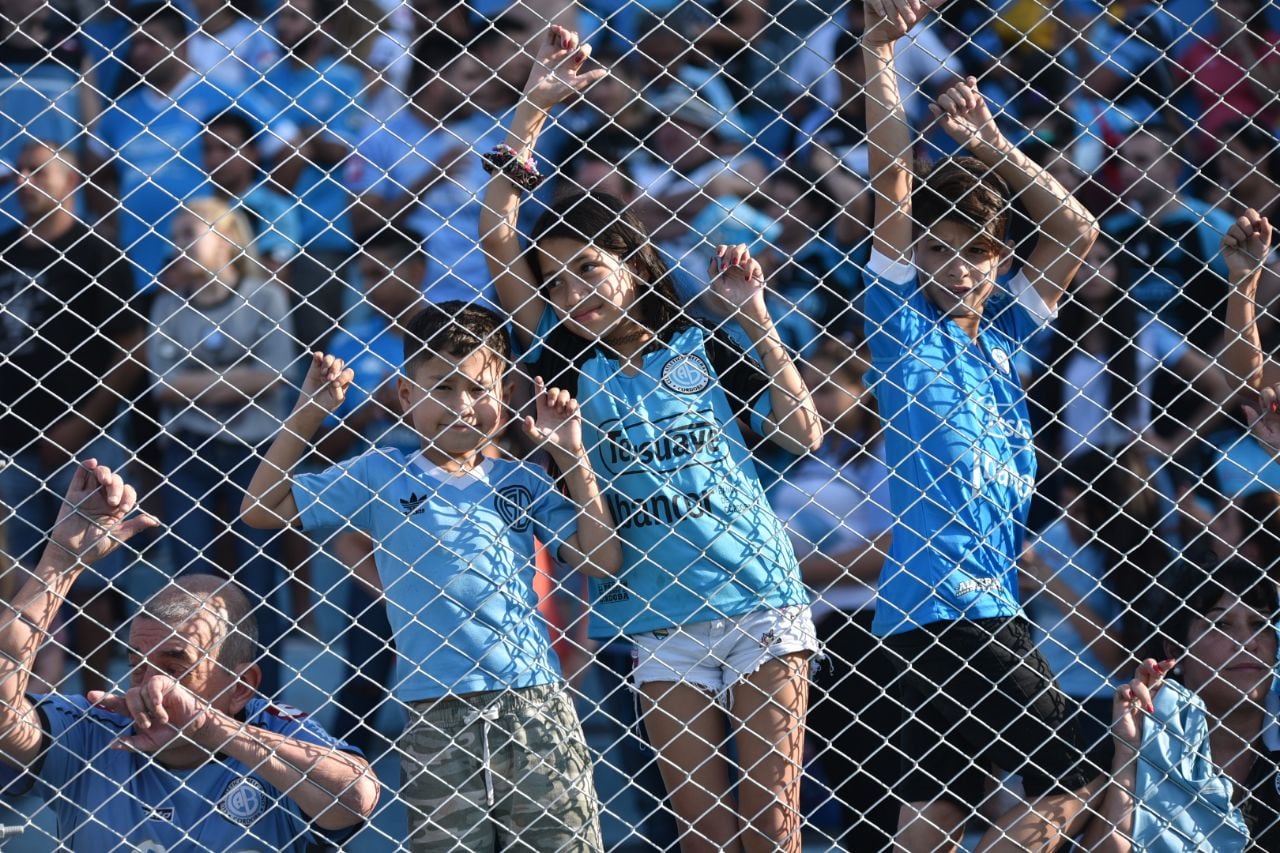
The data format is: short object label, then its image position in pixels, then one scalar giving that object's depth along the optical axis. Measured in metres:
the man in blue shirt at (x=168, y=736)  5.48
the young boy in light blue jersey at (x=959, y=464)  6.34
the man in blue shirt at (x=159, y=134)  9.58
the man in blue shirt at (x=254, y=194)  9.45
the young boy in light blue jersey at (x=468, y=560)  6.01
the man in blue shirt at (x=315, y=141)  9.39
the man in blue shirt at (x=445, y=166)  9.20
